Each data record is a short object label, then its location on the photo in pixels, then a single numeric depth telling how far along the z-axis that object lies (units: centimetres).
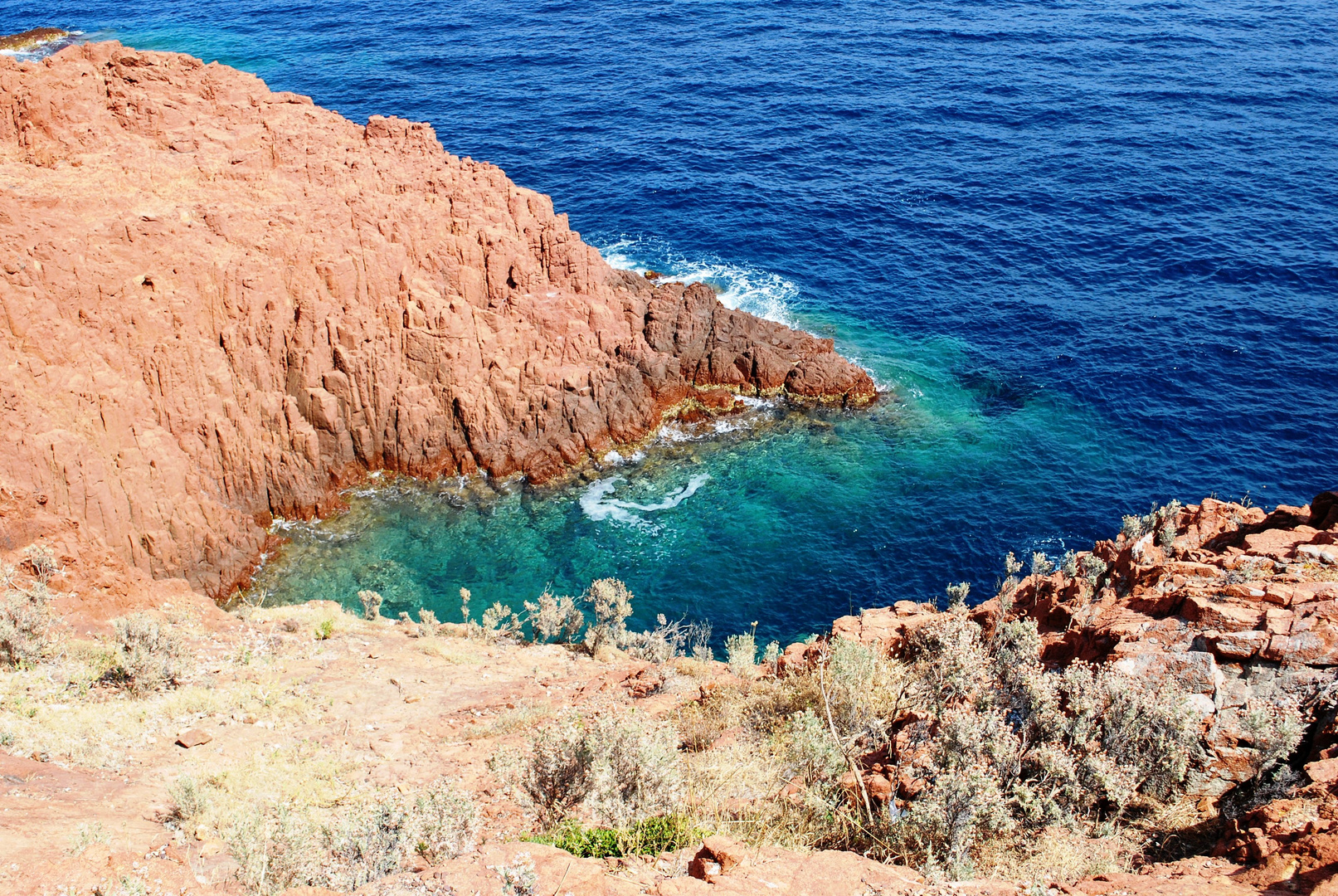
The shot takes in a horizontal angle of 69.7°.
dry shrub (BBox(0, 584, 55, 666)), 2269
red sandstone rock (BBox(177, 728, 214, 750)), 2044
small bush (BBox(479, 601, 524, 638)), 3144
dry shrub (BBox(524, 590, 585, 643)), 3241
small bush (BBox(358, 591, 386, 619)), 3297
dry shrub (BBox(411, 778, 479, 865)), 1503
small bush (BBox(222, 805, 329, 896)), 1438
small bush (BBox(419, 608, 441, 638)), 3061
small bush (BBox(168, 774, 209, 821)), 1702
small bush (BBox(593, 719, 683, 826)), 1647
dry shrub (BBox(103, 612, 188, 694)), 2242
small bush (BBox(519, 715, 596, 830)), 1742
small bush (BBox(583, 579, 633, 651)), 3011
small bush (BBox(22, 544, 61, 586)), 2750
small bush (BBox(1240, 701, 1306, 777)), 1573
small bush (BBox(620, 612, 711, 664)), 3089
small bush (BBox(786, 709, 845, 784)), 1794
